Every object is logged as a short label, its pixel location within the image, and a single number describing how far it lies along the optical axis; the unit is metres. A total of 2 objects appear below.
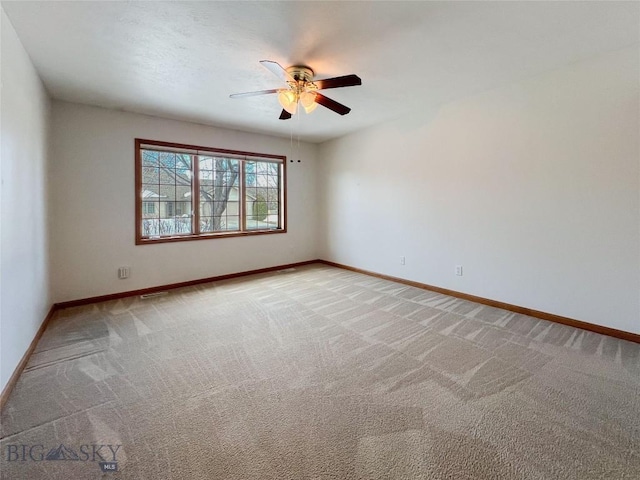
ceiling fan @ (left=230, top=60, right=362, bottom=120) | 2.62
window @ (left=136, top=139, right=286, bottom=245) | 4.08
